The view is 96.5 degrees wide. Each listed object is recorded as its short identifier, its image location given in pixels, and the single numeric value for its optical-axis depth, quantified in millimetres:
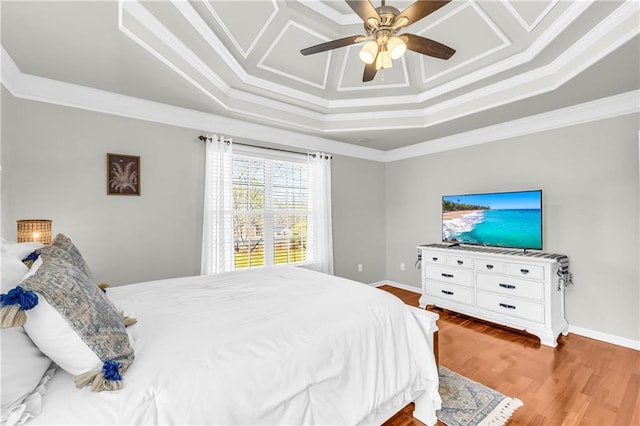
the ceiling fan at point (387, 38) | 1709
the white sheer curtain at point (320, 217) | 4141
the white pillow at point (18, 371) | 809
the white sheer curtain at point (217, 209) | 3207
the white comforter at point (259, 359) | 958
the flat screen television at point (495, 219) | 3162
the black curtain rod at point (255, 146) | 3239
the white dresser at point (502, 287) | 2881
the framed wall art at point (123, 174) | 2770
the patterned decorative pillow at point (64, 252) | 1368
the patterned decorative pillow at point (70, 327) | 893
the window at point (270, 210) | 3553
